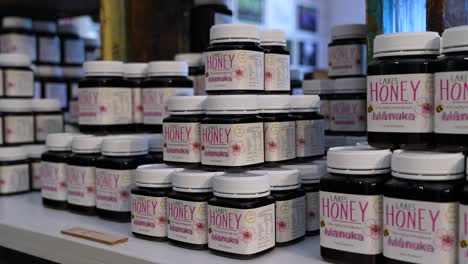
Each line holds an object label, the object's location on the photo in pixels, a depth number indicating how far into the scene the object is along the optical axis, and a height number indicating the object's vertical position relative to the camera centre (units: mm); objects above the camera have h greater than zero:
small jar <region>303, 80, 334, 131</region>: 1294 +37
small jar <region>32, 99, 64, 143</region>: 1618 -18
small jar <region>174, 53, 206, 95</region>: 1361 +103
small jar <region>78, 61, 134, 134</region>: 1296 +29
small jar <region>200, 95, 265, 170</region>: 966 -38
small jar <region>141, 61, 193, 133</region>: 1279 +56
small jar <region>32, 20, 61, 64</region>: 1830 +231
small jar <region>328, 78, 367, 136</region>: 1222 +4
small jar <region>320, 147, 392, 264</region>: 832 -143
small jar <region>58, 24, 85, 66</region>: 1896 +228
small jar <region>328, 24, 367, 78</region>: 1252 +132
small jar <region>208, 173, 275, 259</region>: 891 -171
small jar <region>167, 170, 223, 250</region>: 962 -169
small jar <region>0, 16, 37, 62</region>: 1775 +239
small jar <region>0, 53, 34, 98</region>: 1576 +101
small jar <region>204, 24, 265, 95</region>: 1026 +92
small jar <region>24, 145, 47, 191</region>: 1577 -148
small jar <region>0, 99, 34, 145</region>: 1556 -25
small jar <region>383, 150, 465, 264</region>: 754 -133
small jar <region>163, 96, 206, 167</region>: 1025 -37
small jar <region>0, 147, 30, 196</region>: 1523 -159
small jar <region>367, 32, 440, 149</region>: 831 +31
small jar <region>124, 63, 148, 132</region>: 1336 +64
